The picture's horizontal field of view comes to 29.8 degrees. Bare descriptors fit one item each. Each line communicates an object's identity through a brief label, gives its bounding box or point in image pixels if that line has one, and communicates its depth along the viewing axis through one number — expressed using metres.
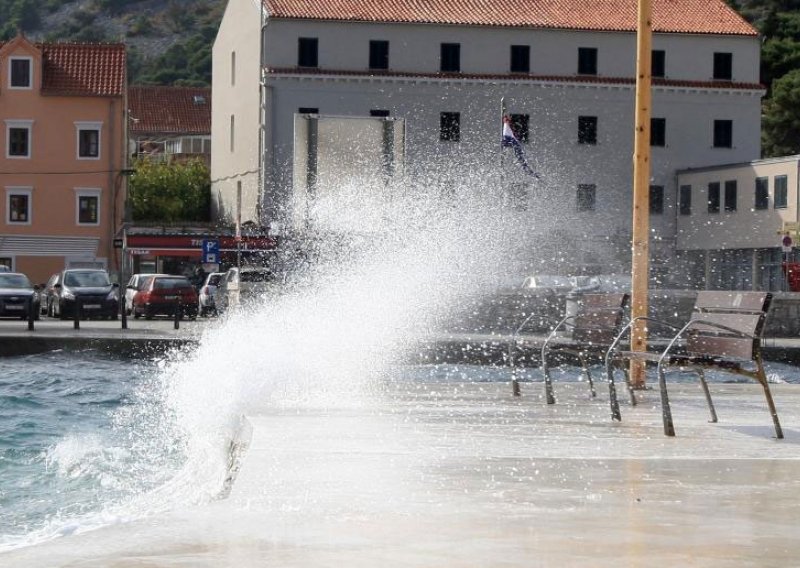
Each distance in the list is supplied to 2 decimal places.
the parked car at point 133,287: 52.75
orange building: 74.50
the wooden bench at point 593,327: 12.96
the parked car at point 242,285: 42.09
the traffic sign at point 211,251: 51.84
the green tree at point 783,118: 86.62
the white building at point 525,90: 71.56
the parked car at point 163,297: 49.04
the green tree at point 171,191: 107.00
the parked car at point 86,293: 47.03
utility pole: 14.62
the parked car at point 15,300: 46.03
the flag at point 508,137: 57.09
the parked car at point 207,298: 50.31
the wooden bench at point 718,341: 10.22
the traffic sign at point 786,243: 47.84
